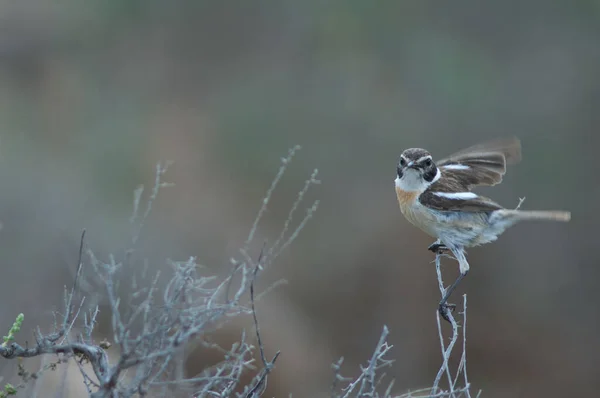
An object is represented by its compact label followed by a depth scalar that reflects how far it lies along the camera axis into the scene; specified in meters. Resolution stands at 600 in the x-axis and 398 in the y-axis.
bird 10.49
